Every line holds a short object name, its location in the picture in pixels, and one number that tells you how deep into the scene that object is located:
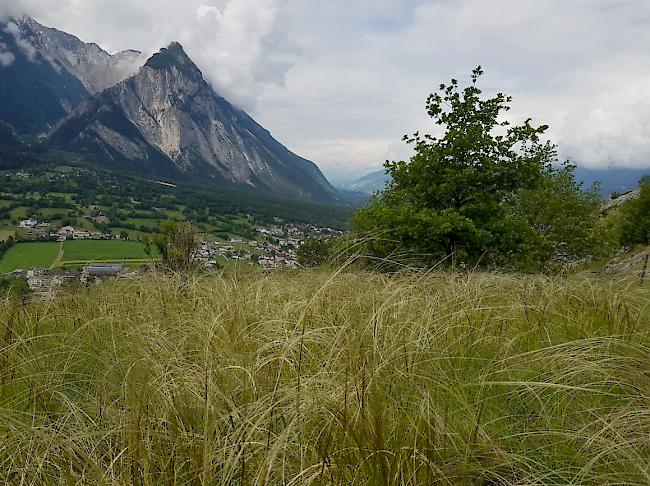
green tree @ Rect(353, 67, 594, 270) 13.30
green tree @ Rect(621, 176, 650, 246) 29.22
